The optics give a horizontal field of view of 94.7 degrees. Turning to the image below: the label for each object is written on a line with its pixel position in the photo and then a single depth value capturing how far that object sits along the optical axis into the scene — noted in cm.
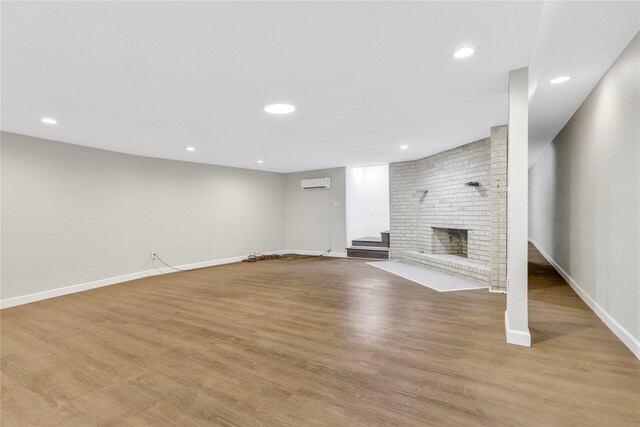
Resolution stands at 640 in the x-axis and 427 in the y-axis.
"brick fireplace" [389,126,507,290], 414
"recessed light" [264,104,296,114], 314
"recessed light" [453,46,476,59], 207
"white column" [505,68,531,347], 250
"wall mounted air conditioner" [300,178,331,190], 798
